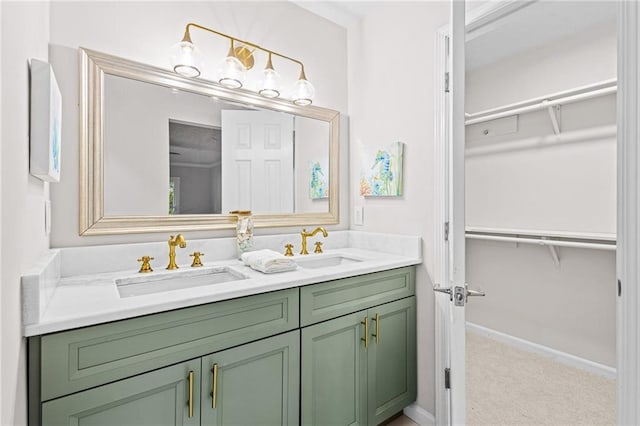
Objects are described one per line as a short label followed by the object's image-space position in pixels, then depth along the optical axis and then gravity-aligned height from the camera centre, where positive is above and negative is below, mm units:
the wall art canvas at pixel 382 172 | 1963 +260
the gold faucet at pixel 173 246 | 1551 -154
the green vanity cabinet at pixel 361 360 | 1432 -702
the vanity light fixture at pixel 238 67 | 1560 +758
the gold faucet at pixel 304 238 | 2043 -155
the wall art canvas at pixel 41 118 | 917 +267
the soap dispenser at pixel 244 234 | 1794 -113
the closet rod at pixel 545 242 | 2200 -209
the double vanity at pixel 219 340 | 921 -450
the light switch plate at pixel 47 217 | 1208 -15
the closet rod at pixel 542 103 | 2165 +822
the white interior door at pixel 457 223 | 1140 -33
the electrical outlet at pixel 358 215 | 2264 -13
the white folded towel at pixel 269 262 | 1473 -223
